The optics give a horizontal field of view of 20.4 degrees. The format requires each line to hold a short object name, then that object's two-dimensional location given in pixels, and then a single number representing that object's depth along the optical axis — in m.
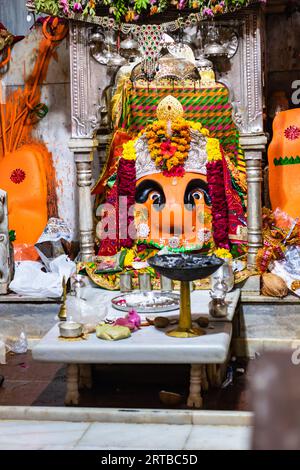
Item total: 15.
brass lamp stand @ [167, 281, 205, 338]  5.57
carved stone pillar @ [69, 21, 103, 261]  7.28
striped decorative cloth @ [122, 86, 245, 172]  8.02
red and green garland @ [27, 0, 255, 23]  6.97
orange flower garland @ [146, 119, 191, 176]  7.51
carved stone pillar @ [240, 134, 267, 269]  7.15
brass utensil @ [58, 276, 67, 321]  6.04
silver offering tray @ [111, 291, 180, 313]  6.22
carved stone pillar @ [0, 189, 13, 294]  7.31
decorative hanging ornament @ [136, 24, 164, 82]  7.09
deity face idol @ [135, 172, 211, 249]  7.60
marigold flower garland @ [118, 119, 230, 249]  7.54
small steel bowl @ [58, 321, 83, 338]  5.51
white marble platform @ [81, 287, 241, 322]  6.15
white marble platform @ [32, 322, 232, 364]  5.28
